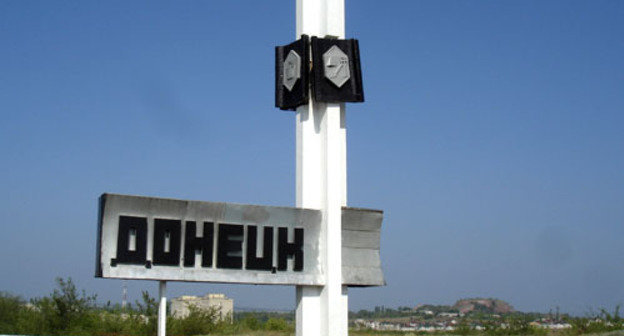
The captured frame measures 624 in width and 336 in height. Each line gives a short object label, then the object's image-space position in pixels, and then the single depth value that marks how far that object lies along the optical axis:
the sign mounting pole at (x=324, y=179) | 20.98
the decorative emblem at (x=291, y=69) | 21.75
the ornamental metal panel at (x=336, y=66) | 21.59
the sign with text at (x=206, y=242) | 19.02
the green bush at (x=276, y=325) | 39.16
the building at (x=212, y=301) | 44.55
